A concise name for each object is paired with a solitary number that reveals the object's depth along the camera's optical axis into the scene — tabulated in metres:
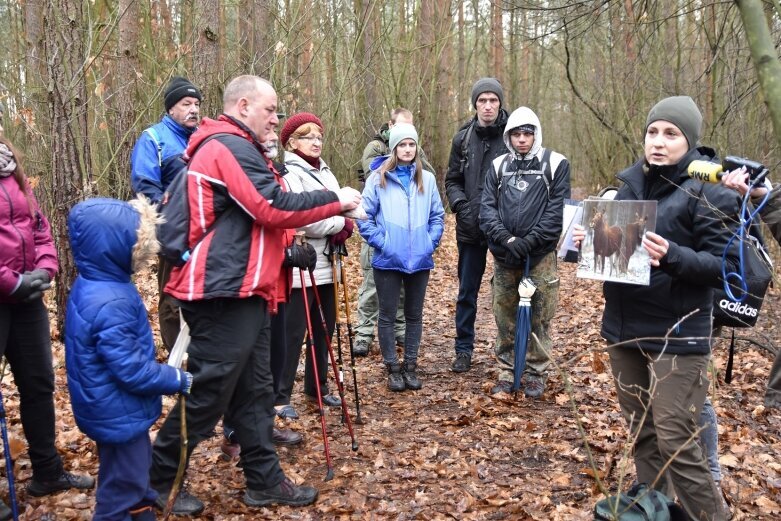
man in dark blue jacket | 4.43
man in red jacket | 3.25
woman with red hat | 4.68
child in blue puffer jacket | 2.79
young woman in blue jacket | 5.58
